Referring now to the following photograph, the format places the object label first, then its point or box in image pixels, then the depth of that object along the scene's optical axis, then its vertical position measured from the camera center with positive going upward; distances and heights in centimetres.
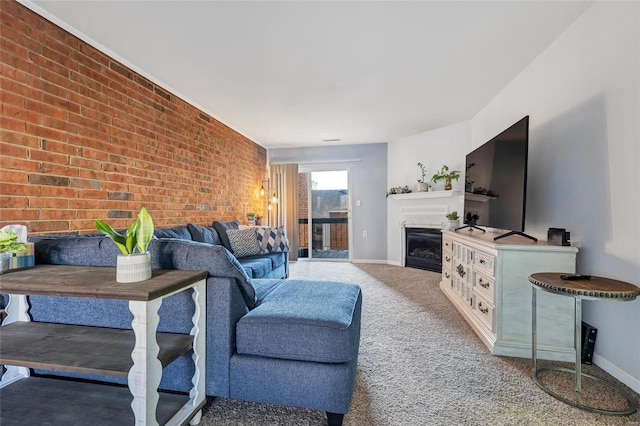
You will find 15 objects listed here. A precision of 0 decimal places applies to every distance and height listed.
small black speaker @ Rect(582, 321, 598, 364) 171 -88
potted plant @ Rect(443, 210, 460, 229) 341 -21
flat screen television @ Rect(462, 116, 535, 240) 199 +20
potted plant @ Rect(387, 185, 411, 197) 464 +25
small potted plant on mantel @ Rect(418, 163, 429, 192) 437 +36
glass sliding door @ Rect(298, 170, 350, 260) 538 -19
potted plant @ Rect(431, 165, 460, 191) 402 +42
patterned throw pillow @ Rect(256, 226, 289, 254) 362 -49
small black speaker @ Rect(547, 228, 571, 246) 180 -22
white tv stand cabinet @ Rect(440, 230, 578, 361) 177 -67
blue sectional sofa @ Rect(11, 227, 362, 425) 121 -58
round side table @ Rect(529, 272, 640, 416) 124 -42
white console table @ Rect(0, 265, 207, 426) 97 -60
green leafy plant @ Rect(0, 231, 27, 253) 123 -18
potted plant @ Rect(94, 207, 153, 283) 107 -18
